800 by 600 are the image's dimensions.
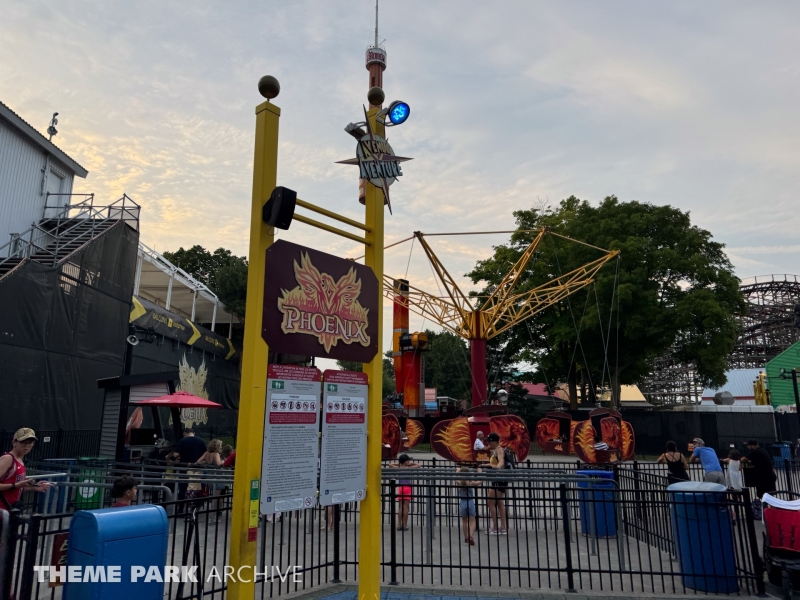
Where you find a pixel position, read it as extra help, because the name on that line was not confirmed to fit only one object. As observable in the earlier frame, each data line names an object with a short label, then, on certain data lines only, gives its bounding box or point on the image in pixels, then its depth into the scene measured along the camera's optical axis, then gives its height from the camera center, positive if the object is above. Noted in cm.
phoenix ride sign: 472 +106
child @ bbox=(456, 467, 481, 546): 793 -143
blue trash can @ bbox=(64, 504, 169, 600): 381 -90
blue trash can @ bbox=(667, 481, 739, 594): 642 -143
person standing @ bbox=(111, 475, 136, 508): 500 -63
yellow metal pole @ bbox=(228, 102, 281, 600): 427 +9
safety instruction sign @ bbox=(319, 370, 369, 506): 508 -17
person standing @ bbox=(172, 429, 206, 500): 1138 -61
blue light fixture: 619 +342
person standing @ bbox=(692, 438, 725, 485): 955 -75
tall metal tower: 3759 +2442
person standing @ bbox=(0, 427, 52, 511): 555 -61
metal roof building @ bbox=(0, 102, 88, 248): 2033 +962
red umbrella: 1201 +43
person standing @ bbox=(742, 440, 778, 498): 1041 -99
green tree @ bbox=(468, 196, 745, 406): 3181 +723
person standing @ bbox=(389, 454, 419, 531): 877 -128
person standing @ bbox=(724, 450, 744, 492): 1129 -106
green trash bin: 866 -114
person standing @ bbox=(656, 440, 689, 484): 1030 -79
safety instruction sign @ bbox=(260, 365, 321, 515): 451 -17
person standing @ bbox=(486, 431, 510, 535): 936 -80
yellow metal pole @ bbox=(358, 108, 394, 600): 534 -33
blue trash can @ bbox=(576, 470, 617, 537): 901 -149
